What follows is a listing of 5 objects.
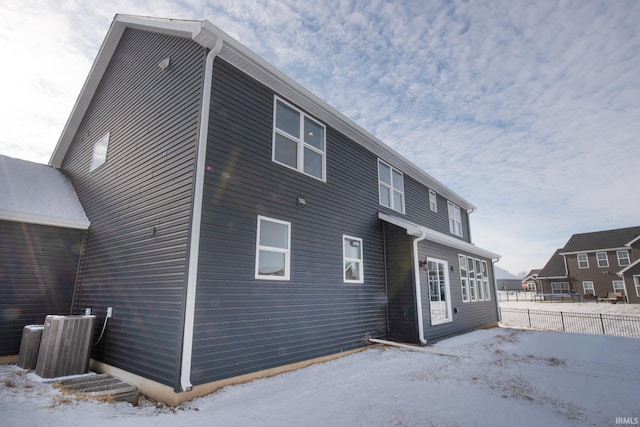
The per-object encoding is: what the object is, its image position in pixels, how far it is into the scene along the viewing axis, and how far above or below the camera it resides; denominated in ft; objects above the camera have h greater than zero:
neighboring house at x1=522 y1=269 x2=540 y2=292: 142.58 +2.06
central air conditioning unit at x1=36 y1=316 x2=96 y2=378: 19.25 -3.47
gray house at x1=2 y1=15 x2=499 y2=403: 18.25 +4.51
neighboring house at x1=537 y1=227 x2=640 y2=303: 101.68 +6.42
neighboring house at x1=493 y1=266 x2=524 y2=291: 242.70 +1.85
